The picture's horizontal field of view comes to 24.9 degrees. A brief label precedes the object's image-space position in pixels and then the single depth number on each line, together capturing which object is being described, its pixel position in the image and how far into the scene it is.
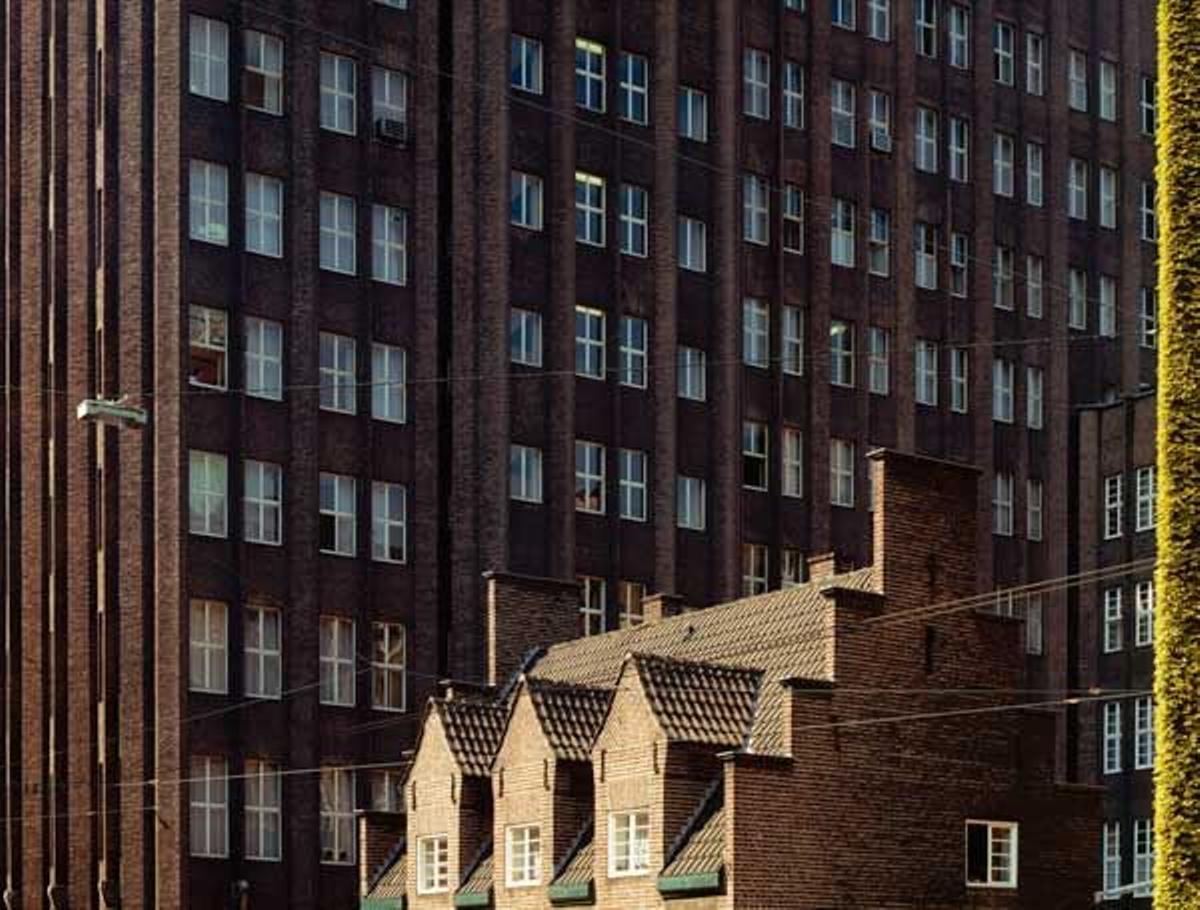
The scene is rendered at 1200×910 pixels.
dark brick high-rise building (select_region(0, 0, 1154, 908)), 71.56
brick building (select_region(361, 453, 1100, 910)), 44.31
